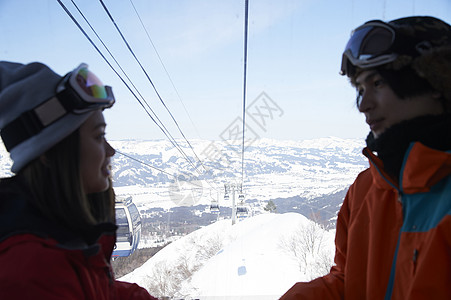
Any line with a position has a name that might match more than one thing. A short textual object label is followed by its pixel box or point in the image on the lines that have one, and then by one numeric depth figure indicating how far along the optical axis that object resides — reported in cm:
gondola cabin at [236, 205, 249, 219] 2123
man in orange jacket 87
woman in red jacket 63
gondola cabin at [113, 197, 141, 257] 948
